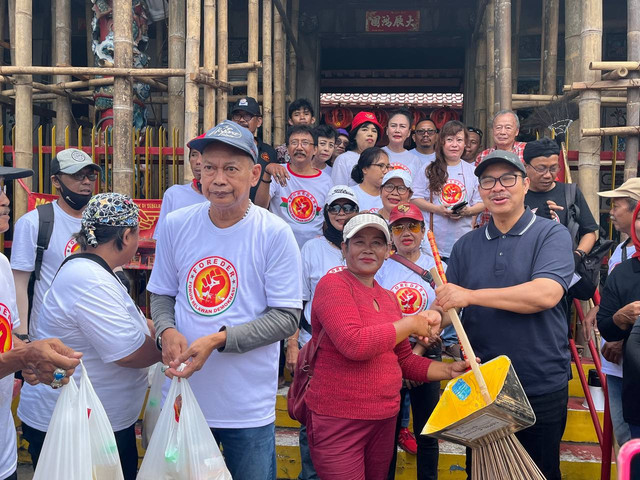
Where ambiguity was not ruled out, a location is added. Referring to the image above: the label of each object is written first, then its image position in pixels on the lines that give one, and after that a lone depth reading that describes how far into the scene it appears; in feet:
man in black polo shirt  8.34
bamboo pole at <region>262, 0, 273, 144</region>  22.86
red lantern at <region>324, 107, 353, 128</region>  33.01
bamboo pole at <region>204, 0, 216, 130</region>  17.02
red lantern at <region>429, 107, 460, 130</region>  32.76
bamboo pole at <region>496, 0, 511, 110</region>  18.99
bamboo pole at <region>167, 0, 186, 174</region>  23.13
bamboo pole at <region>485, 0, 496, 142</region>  24.02
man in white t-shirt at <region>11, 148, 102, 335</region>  11.64
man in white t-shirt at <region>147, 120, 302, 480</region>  7.84
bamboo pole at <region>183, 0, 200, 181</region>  16.46
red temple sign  31.55
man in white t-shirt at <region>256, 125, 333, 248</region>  14.76
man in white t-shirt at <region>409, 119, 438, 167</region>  17.69
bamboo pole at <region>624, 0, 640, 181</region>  15.39
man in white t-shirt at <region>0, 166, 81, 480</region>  7.02
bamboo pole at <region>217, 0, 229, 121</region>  18.40
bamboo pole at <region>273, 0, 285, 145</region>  25.11
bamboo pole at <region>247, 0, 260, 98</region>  21.12
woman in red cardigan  8.10
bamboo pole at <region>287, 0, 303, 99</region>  29.66
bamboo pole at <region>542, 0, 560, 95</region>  23.52
